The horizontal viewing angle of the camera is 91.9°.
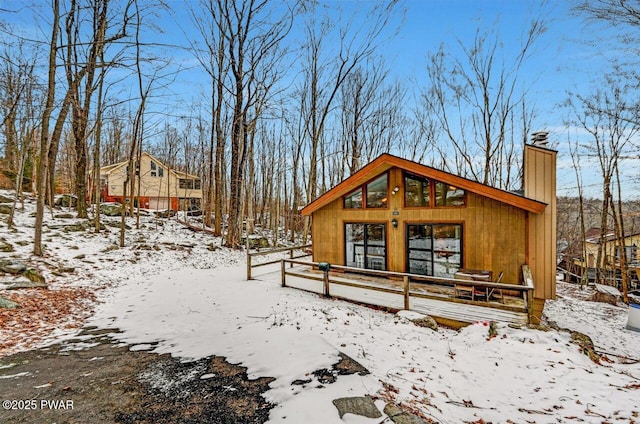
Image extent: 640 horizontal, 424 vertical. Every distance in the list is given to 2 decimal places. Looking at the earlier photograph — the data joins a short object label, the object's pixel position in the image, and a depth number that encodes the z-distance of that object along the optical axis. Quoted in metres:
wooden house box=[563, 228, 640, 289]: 15.88
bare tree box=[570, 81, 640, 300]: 13.43
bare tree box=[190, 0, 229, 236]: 15.52
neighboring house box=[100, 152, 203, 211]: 26.53
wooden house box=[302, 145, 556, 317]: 7.26
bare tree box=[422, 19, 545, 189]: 16.20
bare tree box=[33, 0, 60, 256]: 8.73
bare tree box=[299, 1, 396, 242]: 15.36
